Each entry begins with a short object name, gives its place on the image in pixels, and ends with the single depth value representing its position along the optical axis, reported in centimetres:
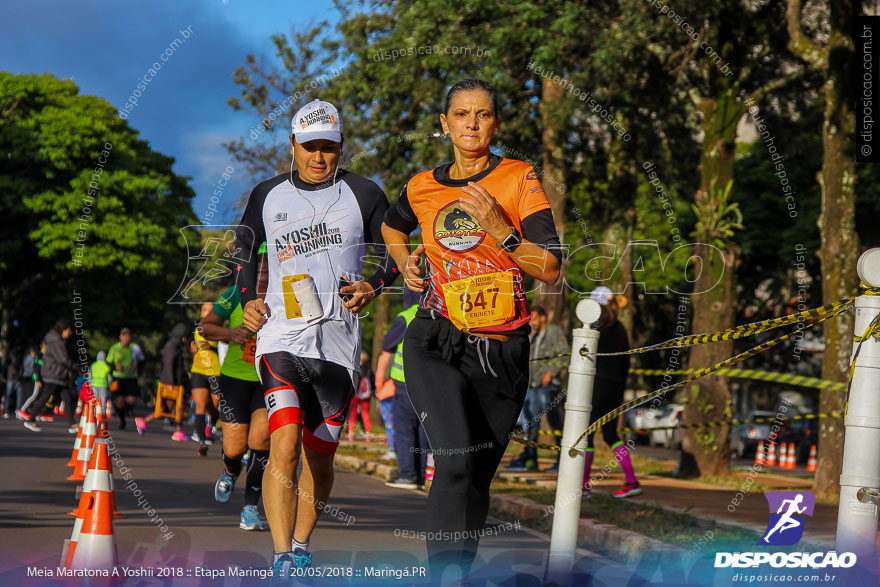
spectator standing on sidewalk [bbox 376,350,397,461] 1323
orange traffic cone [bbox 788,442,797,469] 2745
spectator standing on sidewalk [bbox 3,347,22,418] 2791
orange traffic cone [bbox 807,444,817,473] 2355
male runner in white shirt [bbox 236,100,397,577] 561
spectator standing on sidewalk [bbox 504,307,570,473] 1360
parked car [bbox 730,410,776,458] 3422
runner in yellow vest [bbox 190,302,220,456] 1312
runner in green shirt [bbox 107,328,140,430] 2152
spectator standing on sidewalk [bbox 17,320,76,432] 1977
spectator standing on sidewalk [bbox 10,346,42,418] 2527
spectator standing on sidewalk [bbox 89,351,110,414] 1989
